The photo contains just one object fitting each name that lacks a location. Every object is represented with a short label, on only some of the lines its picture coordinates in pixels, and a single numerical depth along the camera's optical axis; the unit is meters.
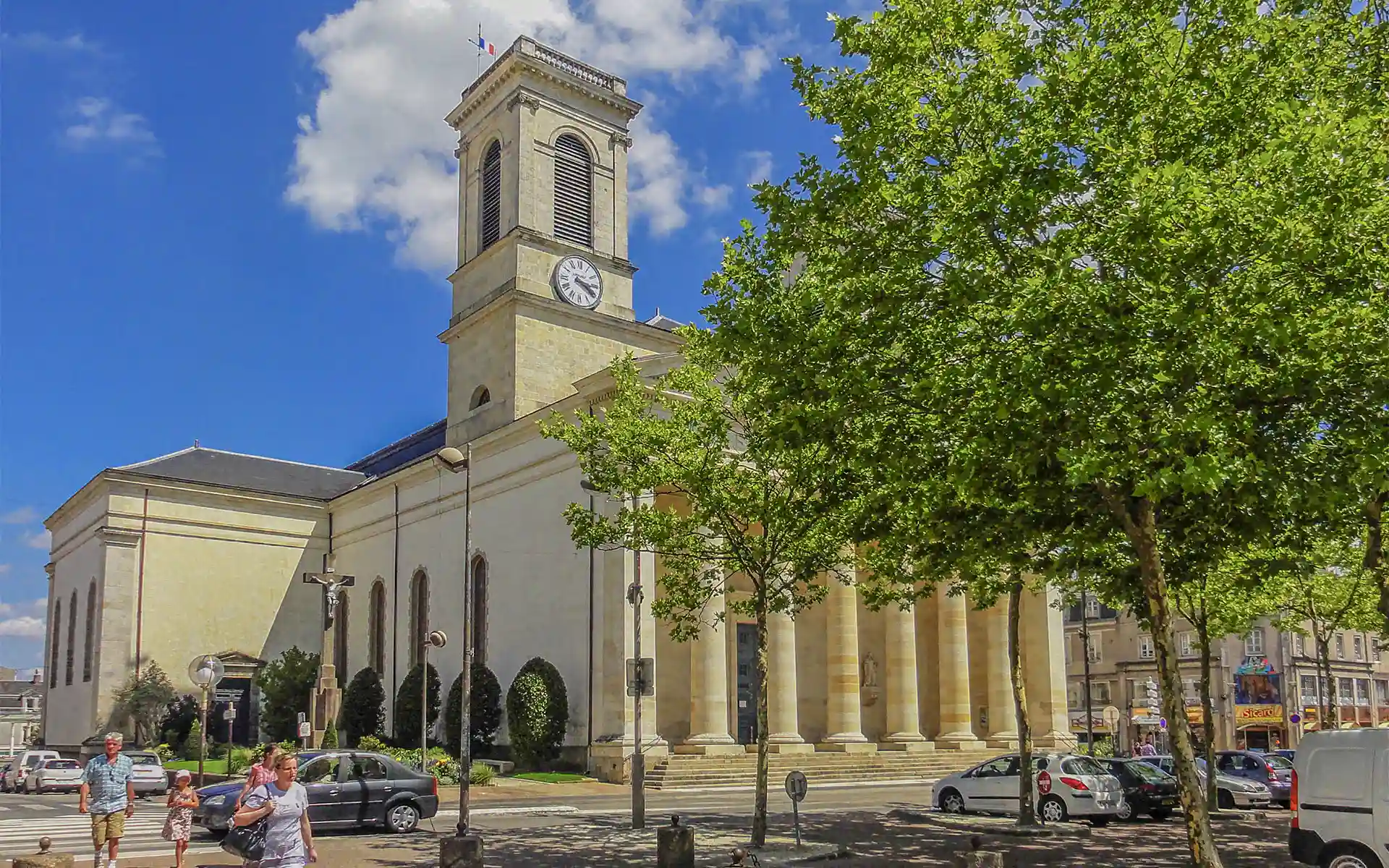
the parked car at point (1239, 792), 28.58
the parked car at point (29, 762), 37.72
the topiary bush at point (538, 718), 37.06
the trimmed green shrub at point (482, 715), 40.47
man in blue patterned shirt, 14.34
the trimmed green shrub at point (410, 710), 43.66
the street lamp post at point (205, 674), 29.38
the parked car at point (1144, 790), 24.47
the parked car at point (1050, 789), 23.98
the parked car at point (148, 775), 33.81
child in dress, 14.69
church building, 38.44
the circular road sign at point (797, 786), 18.23
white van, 12.99
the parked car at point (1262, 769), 29.11
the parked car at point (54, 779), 37.09
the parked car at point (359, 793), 21.02
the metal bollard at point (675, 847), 15.32
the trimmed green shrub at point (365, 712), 48.88
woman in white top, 10.18
